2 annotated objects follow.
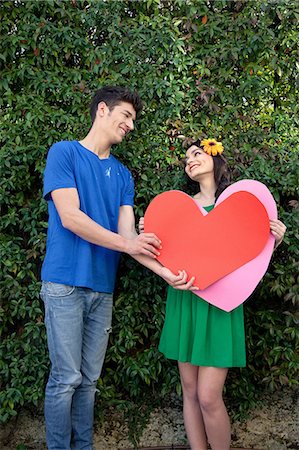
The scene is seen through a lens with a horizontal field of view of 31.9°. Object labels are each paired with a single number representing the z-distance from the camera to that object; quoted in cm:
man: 236
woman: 235
